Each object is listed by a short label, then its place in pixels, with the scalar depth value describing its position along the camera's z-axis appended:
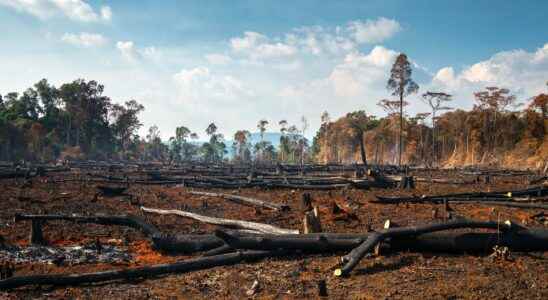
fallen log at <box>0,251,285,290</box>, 7.43
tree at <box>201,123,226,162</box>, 126.75
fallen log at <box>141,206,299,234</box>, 10.68
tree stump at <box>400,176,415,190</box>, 27.22
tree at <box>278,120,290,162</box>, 126.81
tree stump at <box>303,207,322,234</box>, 10.48
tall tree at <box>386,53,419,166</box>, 56.59
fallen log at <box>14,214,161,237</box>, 11.98
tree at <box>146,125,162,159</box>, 121.75
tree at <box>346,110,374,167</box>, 97.72
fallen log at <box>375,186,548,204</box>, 18.56
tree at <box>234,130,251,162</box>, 124.62
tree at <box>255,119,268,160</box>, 114.82
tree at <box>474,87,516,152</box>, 67.81
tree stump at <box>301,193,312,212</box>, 16.92
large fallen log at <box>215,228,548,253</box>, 8.60
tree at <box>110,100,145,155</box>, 96.88
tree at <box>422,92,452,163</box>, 64.38
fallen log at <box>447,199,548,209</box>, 15.83
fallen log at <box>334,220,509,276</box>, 7.96
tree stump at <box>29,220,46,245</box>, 11.04
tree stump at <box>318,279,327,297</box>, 6.92
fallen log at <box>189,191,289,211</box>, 16.77
